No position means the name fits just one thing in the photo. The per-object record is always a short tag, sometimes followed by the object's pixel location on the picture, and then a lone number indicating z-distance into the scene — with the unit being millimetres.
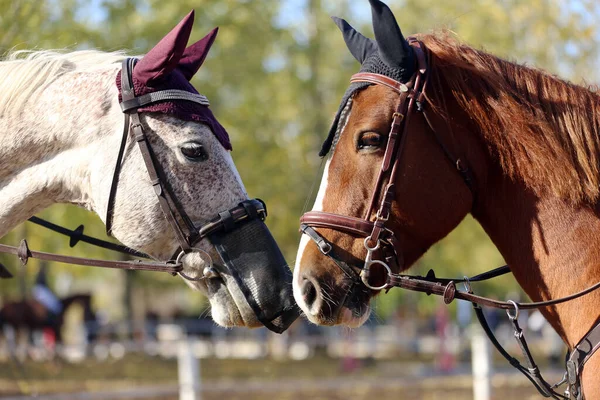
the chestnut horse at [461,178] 6270
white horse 7477
